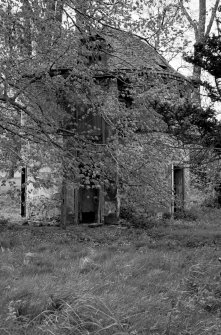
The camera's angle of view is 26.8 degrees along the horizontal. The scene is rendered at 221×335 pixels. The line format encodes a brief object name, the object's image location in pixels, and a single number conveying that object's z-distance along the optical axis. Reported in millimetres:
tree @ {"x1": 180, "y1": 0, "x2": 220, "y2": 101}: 21906
